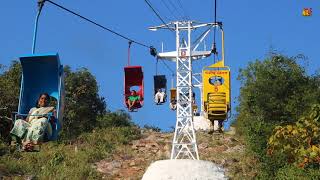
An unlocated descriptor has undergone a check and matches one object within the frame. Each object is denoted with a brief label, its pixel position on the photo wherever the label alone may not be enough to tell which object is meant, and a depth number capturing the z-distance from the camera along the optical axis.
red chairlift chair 23.36
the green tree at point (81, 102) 38.56
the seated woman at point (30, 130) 10.47
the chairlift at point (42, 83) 10.78
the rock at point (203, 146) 26.36
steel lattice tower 24.09
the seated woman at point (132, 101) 23.52
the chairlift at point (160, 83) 26.56
